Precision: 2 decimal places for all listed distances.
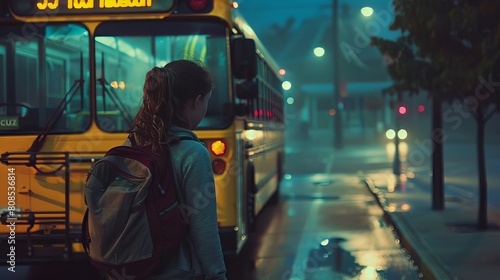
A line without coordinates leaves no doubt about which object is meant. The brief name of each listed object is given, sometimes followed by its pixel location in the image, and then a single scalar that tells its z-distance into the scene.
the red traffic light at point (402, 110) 20.34
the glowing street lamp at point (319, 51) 34.31
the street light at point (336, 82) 39.56
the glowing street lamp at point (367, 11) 21.77
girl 2.73
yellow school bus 6.58
